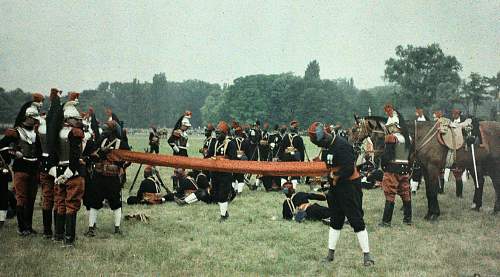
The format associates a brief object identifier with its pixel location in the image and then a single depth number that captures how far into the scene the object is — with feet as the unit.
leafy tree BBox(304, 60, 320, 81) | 269.71
